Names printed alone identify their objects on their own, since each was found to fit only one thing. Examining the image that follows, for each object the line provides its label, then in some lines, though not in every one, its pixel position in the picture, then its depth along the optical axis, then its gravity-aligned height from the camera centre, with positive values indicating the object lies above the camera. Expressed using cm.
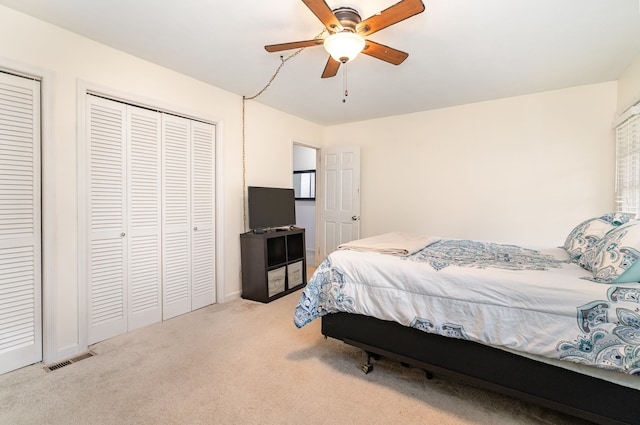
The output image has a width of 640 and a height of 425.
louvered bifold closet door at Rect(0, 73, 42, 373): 206 -10
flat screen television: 362 +5
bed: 139 -57
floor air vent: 214 -112
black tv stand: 351 -65
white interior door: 479 +23
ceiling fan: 162 +110
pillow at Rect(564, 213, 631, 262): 203 -14
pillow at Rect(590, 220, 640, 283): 143 -23
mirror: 612 +54
